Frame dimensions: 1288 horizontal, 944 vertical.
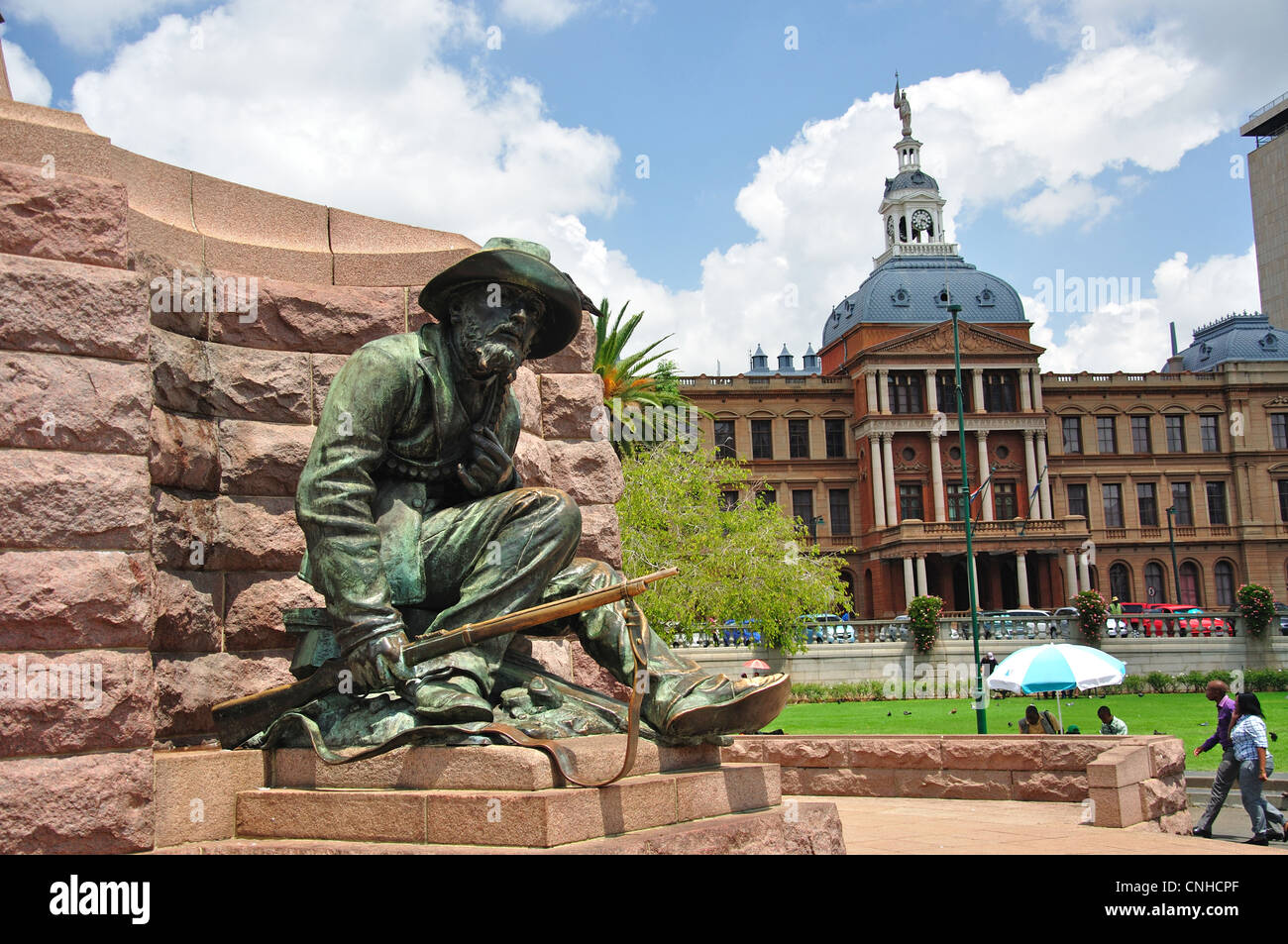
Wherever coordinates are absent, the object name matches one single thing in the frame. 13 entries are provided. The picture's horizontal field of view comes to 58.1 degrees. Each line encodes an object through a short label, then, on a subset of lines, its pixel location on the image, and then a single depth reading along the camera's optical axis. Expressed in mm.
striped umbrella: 15773
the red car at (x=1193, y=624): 43844
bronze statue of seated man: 4289
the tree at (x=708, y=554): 33844
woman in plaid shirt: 10445
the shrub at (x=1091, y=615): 42375
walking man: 10742
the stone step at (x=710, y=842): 3766
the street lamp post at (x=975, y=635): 20891
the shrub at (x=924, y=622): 40719
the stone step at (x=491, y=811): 3693
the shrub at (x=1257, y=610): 43406
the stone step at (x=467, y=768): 3859
